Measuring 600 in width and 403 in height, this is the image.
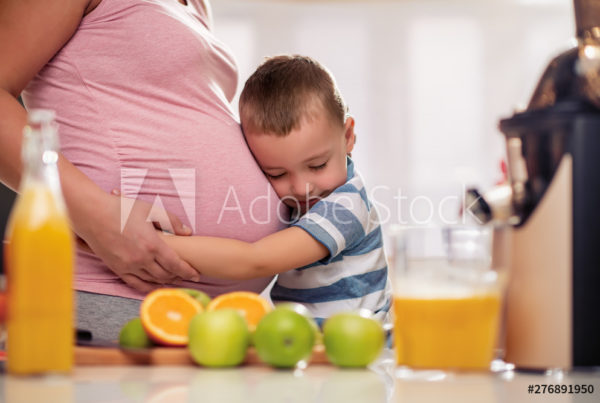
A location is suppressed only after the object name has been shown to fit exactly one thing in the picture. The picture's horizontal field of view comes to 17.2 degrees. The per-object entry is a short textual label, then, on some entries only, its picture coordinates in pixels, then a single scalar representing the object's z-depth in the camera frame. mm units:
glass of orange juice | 2074
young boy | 2653
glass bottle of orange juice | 2008
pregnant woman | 2495
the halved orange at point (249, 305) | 2296
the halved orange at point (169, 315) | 2244
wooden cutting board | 2179
